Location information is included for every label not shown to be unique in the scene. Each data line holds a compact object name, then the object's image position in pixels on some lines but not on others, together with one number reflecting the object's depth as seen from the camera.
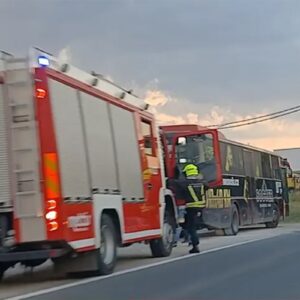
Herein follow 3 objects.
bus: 21.92
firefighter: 17.03
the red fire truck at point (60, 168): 11.24
